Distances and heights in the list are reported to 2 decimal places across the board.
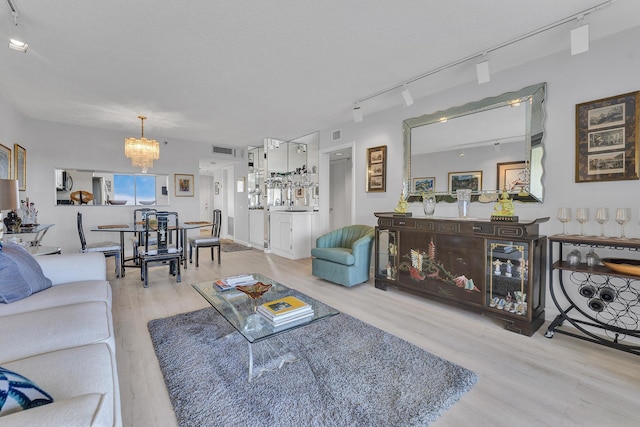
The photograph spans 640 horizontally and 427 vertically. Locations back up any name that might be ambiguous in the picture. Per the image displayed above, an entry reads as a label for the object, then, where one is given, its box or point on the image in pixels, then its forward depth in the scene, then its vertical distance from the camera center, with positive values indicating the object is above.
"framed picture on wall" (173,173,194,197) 6.39 +0.57
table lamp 2.44 +0.14
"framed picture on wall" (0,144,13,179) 3.55 +0.63
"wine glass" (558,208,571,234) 2.50 -0.08
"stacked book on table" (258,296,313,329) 1.82 -0.70
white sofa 0.83 -0.64
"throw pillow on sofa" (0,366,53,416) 0.79 -0.55
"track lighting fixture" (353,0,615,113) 2.15 +1.48
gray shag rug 1.54 -1.13
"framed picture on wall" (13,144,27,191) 4.17 +0.73
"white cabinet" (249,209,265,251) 6.57 -0.46
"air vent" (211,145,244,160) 6.95 +1.45
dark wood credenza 2.54 -0.60
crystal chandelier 4.55 +0.97
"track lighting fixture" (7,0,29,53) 2.34 +1.46
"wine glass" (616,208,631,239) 2.21 -0.07
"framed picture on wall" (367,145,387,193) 4.30 +0.61
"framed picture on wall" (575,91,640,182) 2.32 +0.59
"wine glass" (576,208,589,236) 2.42 -0.08
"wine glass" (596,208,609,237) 2.32 -0.07
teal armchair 3.74 -0.66
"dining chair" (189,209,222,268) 4.95 -0.54
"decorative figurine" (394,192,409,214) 3.64 +0.01
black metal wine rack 2.20 -0.84
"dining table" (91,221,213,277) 4.12 -0.31
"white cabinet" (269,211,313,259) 5.57 -0.52
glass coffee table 1.77 -0.75
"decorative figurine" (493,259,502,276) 2.71 -0.58
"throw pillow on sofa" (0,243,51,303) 1.83 -0.45
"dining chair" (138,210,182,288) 3.82 -0.58
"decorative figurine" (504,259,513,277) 2.64 -0.58
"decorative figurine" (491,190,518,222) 2.64 -0.05
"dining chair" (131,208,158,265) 4.48 -0.54
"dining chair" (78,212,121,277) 4.11 -0.58
